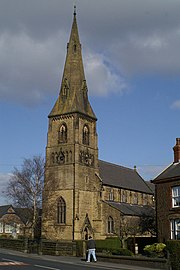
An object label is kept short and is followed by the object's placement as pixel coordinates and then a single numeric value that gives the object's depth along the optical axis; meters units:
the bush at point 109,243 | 40.59
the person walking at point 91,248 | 26.39
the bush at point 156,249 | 27.27
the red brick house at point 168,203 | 33.31
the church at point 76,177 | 59.81
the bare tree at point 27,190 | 56.97
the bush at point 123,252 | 28.52
